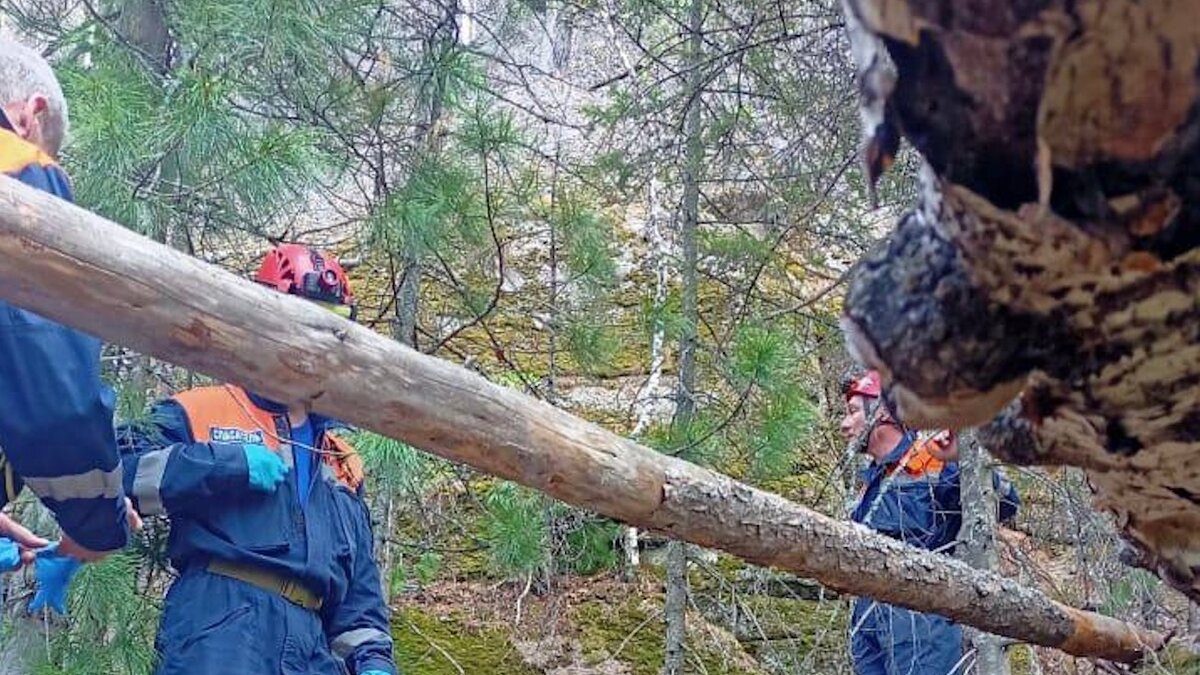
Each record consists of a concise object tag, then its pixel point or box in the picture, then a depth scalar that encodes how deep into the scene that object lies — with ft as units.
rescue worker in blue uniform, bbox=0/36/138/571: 7.31
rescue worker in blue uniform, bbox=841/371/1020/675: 15.08
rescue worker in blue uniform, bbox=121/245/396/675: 10.00
